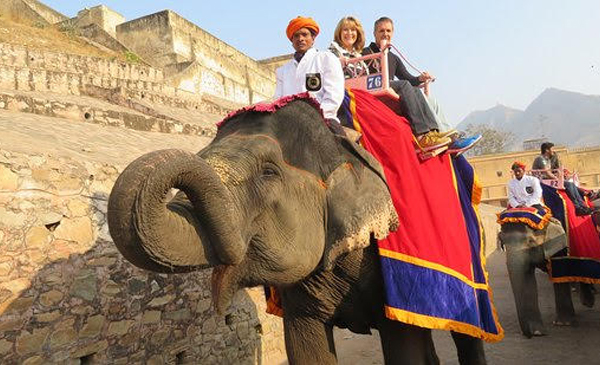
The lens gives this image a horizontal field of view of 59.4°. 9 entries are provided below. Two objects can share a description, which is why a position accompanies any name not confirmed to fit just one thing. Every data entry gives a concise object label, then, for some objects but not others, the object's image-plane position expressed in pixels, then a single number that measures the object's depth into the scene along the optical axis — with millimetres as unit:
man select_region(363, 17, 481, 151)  3446
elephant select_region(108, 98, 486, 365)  1845
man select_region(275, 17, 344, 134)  3053
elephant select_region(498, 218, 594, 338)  6711
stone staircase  8562
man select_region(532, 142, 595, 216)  8148
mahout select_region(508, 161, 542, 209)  7676
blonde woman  4086
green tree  60531
